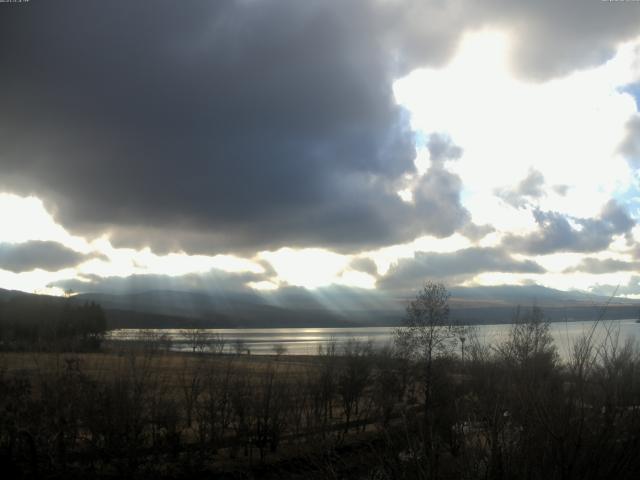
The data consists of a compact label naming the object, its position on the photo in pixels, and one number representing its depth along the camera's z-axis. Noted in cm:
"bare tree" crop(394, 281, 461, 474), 4325
